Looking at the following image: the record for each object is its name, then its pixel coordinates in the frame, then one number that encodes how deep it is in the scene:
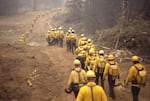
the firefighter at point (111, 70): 14.95
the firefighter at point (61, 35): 30.89
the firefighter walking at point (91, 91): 8.73
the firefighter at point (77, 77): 12.01
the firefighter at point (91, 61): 16.39
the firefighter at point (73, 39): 26.64
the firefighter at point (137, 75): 13.48
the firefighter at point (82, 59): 17.30
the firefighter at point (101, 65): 15.92
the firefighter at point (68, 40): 26.90
